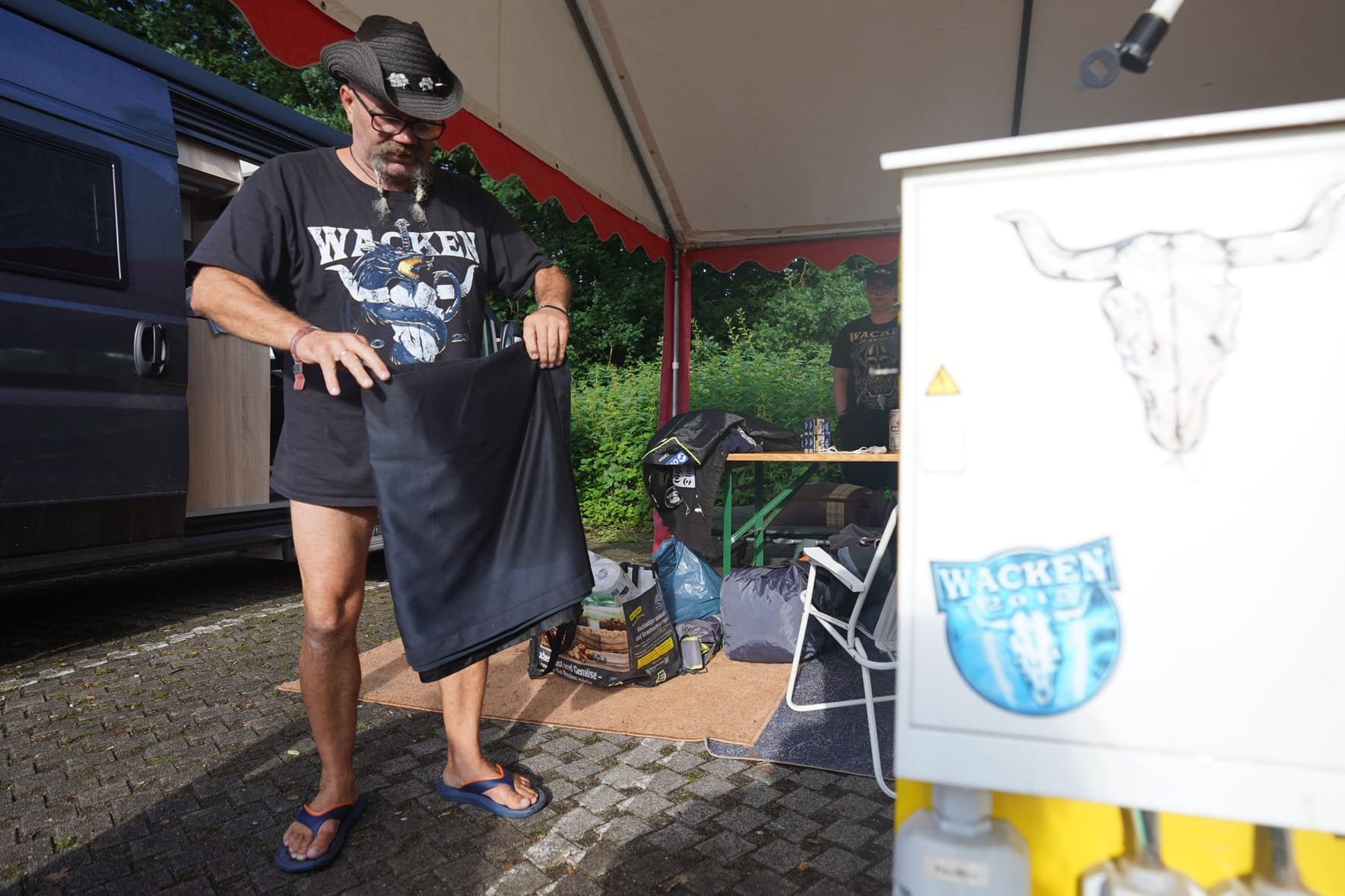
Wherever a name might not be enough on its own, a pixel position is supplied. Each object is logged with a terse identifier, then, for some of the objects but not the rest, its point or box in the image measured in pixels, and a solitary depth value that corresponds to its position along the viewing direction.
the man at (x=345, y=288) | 1.83
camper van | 3.30
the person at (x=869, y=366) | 5.38
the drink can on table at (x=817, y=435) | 4.66
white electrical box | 0.91
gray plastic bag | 3.53
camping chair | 2.50
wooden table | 4.29
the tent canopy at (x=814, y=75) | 3.66
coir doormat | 2.83
